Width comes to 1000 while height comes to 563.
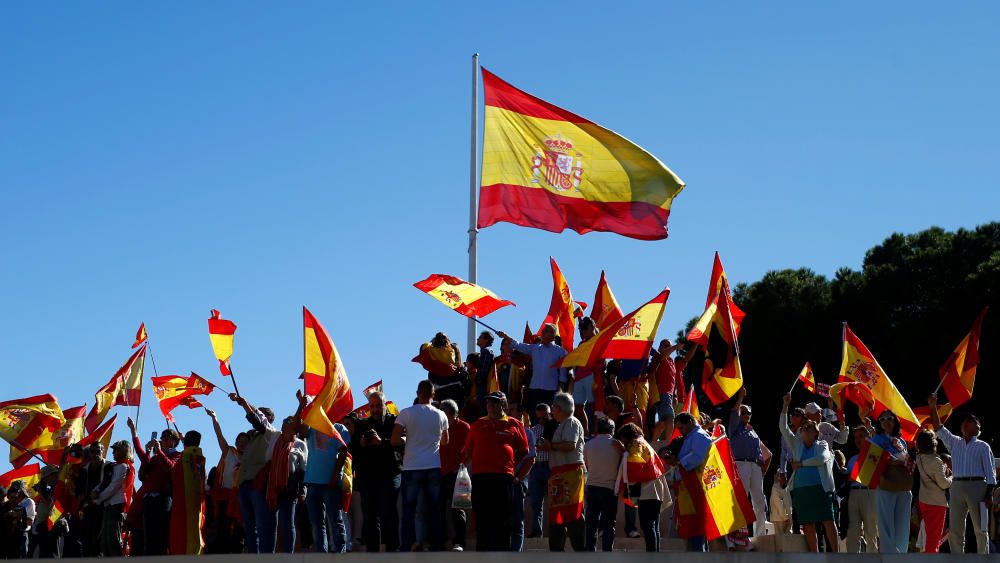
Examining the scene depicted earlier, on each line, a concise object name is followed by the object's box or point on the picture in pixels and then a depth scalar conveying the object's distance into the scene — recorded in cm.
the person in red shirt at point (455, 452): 1553
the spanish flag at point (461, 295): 2075
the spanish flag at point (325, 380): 1525
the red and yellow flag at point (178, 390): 2122
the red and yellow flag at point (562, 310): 2272
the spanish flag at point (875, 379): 2036
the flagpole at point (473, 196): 2181
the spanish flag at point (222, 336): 1856
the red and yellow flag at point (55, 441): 2364
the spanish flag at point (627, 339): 1834
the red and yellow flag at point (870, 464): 1555
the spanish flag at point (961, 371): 2048
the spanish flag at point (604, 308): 2286
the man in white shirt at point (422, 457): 1473
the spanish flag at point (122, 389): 2294
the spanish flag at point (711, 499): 1494
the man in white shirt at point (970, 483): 1595
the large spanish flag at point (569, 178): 2188
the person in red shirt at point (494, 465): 1434
